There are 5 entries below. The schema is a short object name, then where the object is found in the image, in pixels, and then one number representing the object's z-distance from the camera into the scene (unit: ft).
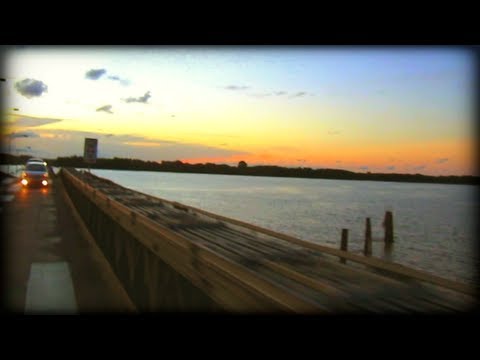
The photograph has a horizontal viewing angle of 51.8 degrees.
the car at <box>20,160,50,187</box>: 95.86
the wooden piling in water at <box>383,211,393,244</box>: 95.61
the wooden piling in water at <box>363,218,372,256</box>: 75.15
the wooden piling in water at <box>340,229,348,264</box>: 64.59
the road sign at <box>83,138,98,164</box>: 69.97
